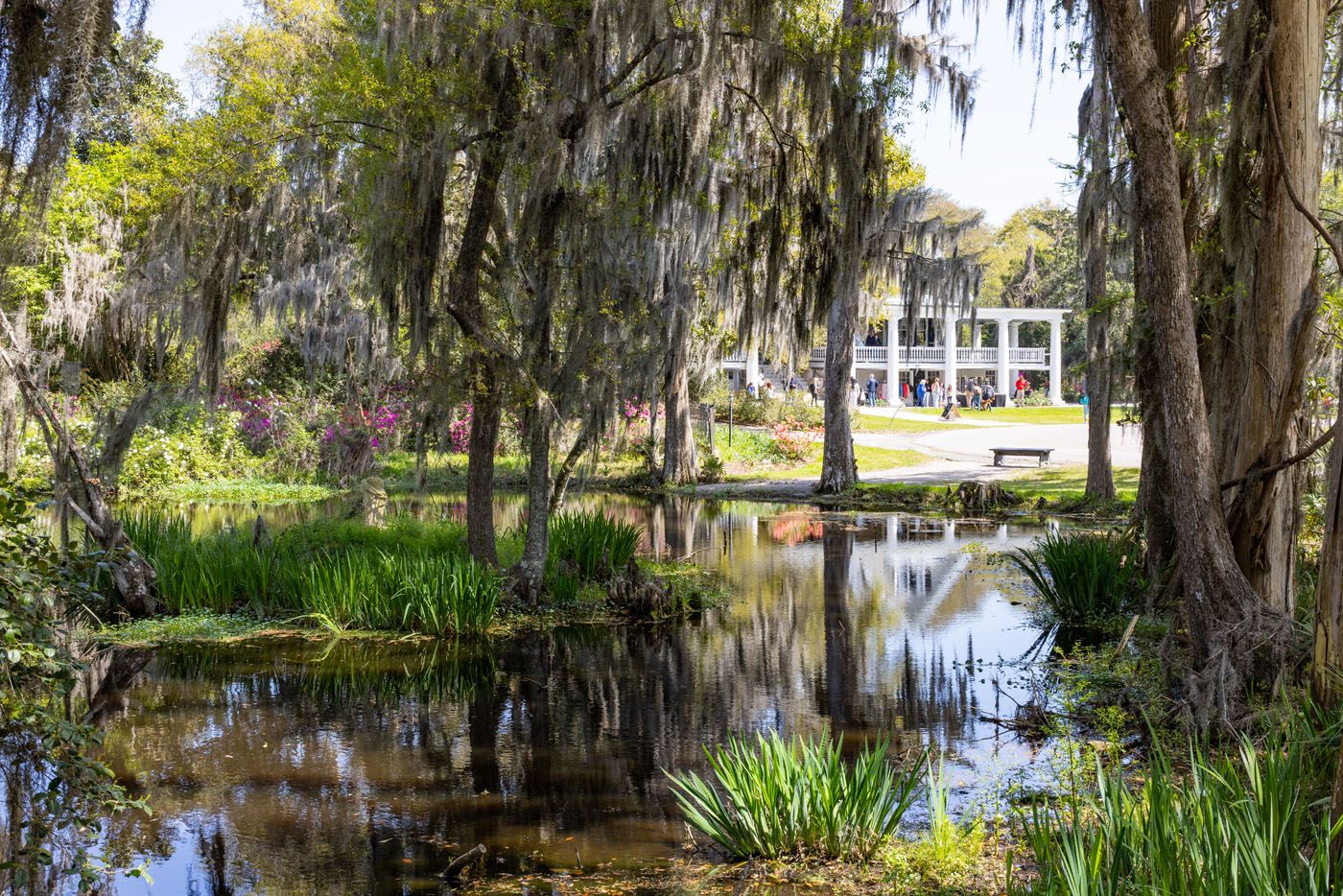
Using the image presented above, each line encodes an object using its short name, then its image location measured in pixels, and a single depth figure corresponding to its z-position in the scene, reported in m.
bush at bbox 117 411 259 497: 23.38
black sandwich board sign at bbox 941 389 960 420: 40.69
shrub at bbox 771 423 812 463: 29.48
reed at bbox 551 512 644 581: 13.11
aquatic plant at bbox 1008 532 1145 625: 10.90
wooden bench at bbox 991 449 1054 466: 26.25
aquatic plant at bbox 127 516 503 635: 11.09
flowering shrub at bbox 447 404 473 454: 26.92
